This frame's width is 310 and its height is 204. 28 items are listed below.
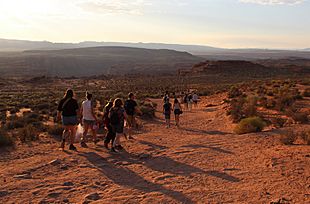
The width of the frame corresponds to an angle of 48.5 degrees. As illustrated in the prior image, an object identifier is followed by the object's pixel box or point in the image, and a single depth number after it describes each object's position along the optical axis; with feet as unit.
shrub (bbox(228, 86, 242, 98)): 92.69
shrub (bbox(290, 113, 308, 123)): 44.27
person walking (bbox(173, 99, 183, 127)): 52.90
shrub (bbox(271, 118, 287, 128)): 43.06
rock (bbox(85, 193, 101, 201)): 21.36
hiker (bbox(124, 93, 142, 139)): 40.90
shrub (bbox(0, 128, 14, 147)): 35.69
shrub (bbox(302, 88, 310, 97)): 75.20
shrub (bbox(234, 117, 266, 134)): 40.27
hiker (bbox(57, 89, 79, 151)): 31.65
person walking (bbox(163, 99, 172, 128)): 51.79
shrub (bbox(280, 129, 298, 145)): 32.40
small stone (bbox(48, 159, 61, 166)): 28.53
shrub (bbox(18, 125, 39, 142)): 39.44
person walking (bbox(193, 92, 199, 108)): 82.64
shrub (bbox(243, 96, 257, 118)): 53.88
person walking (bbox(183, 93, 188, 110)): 77.35
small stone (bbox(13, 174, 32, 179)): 25.43
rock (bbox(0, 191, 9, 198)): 22.09
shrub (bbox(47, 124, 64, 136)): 43.68
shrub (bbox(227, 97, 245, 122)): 53.63
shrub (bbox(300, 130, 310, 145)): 31.76
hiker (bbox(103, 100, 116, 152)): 32.76
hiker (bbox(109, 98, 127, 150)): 31.89
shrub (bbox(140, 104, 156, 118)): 62.59
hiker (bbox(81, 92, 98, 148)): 33.78
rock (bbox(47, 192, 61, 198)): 21.76
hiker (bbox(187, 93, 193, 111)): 75.87
